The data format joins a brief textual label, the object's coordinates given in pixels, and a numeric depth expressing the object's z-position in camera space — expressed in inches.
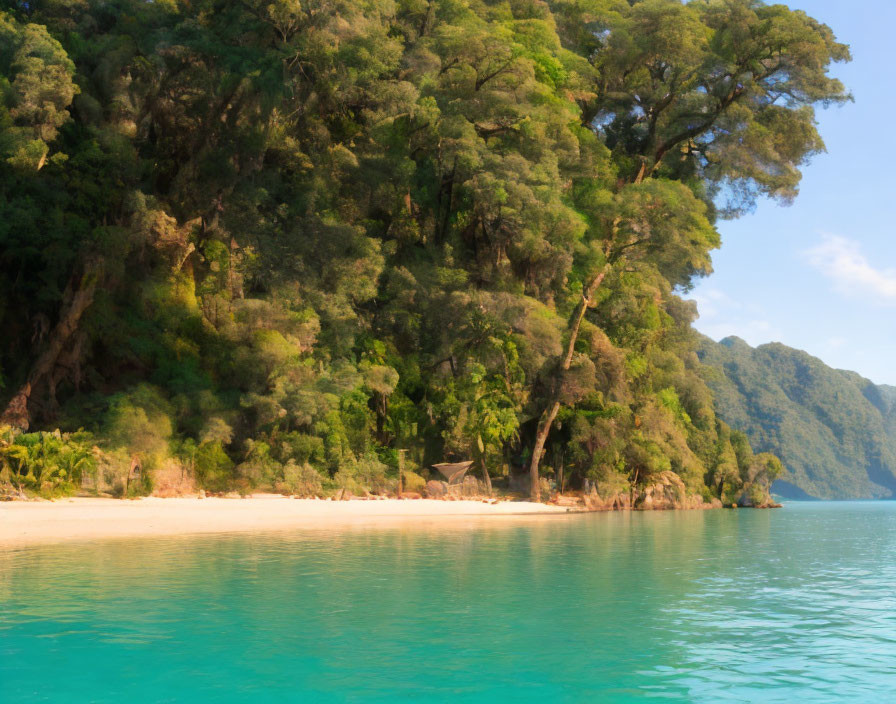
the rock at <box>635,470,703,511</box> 1173.1
